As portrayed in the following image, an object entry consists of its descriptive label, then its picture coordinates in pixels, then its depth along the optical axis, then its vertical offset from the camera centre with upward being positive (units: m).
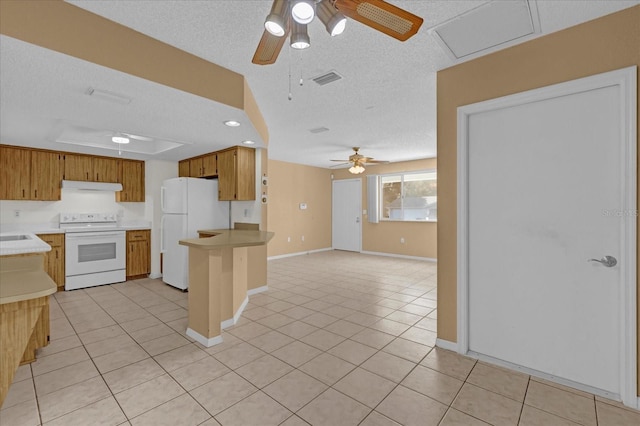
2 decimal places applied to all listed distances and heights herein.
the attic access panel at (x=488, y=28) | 1.81 +1.28
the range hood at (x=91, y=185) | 4.70 +0.46
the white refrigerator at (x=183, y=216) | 4.44 -0.06
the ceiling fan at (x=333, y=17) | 1.16 +0.83
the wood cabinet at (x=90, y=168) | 4.75 +0.76
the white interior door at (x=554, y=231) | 1.91 -0.13
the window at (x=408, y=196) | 7.11 +0.44
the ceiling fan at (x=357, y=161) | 5.70 +1.04
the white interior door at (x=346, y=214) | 8.38 -0.04
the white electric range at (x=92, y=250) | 4.45 -0.62
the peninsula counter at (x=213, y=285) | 2.74 -0.73
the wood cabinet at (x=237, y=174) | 4.34 +0.60
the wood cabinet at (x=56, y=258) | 4.29 -0.69
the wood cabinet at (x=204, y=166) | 4.75 +0.80
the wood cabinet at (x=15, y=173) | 4.19 +0.58
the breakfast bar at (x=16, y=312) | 1.46 -0.55
